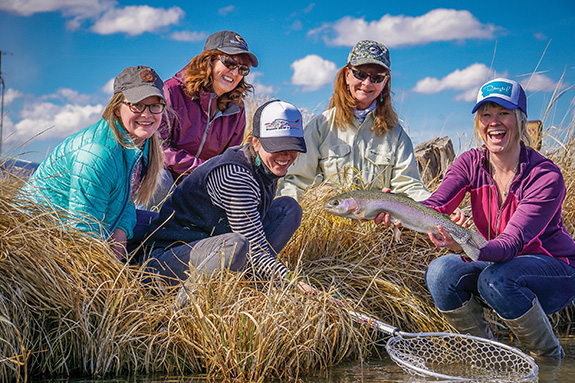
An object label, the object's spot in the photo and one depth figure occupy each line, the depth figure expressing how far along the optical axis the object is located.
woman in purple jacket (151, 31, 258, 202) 5.43
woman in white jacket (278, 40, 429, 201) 5.45
